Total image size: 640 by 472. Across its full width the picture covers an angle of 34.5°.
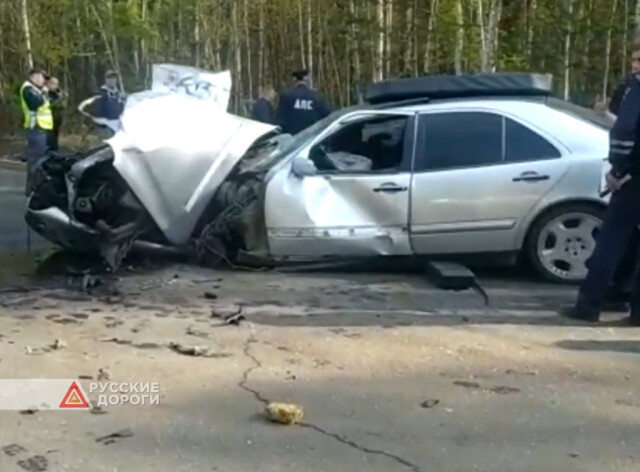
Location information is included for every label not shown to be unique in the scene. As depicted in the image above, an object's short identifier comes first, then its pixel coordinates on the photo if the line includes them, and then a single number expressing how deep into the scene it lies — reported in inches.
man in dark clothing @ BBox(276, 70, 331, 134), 512.1
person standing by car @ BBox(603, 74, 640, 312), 282.7
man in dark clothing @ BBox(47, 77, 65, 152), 611.5
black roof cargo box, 336.2
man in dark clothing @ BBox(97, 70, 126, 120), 562.6
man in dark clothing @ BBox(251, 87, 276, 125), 665.0
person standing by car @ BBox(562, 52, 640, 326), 256.7
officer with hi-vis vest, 593.6
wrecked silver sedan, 312.7
